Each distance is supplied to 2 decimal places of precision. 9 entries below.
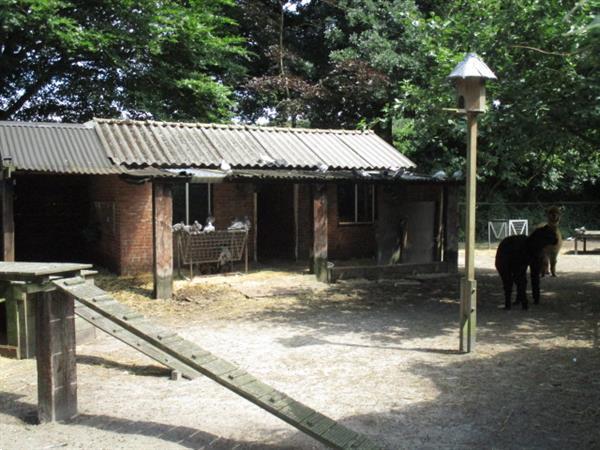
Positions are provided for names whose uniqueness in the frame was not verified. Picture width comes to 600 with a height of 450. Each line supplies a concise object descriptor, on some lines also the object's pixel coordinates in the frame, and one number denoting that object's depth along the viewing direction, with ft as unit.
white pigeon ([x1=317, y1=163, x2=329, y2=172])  43.14
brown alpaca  30.58
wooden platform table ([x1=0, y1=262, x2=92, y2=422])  15.30
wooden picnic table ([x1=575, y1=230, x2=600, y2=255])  60.38
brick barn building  37.52
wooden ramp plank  12.74
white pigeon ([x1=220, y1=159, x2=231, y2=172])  39.40
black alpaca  29.01
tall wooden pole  22.12
